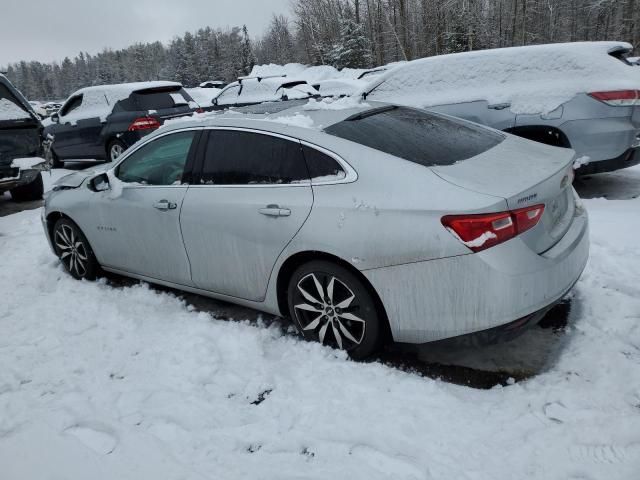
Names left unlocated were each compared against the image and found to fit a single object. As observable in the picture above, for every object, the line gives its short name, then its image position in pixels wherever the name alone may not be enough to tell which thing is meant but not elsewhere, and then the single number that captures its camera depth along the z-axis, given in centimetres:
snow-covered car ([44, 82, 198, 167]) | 984
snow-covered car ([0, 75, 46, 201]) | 709
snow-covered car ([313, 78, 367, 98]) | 1693
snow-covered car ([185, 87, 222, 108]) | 2247
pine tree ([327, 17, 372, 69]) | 4181
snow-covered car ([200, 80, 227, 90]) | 3841
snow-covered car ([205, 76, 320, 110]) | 1521
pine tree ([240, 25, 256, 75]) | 6325
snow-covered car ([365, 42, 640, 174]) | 536
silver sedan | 249
